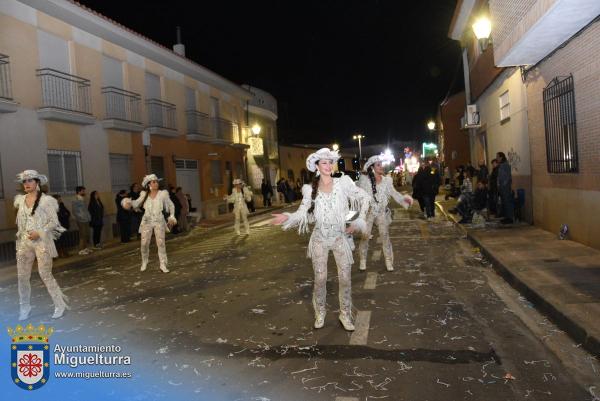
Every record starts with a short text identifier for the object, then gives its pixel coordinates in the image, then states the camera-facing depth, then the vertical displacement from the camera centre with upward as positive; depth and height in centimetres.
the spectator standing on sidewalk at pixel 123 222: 1558 -74
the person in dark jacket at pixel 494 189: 1338 -42
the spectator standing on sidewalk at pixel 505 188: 1259 -38
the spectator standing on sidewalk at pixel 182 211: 1784 -63
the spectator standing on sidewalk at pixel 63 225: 1265 -63
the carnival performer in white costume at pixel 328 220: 534 -38
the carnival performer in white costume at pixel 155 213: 939 -33
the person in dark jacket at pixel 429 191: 1669 -45
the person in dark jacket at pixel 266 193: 3030 -28
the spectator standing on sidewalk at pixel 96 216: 1430 -46
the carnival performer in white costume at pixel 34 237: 652 -43
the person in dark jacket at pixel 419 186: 1705 -25
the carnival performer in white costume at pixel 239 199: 1496 -27
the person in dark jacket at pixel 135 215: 1597 -58
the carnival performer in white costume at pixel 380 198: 813 -28
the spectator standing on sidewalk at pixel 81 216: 1357 -40
